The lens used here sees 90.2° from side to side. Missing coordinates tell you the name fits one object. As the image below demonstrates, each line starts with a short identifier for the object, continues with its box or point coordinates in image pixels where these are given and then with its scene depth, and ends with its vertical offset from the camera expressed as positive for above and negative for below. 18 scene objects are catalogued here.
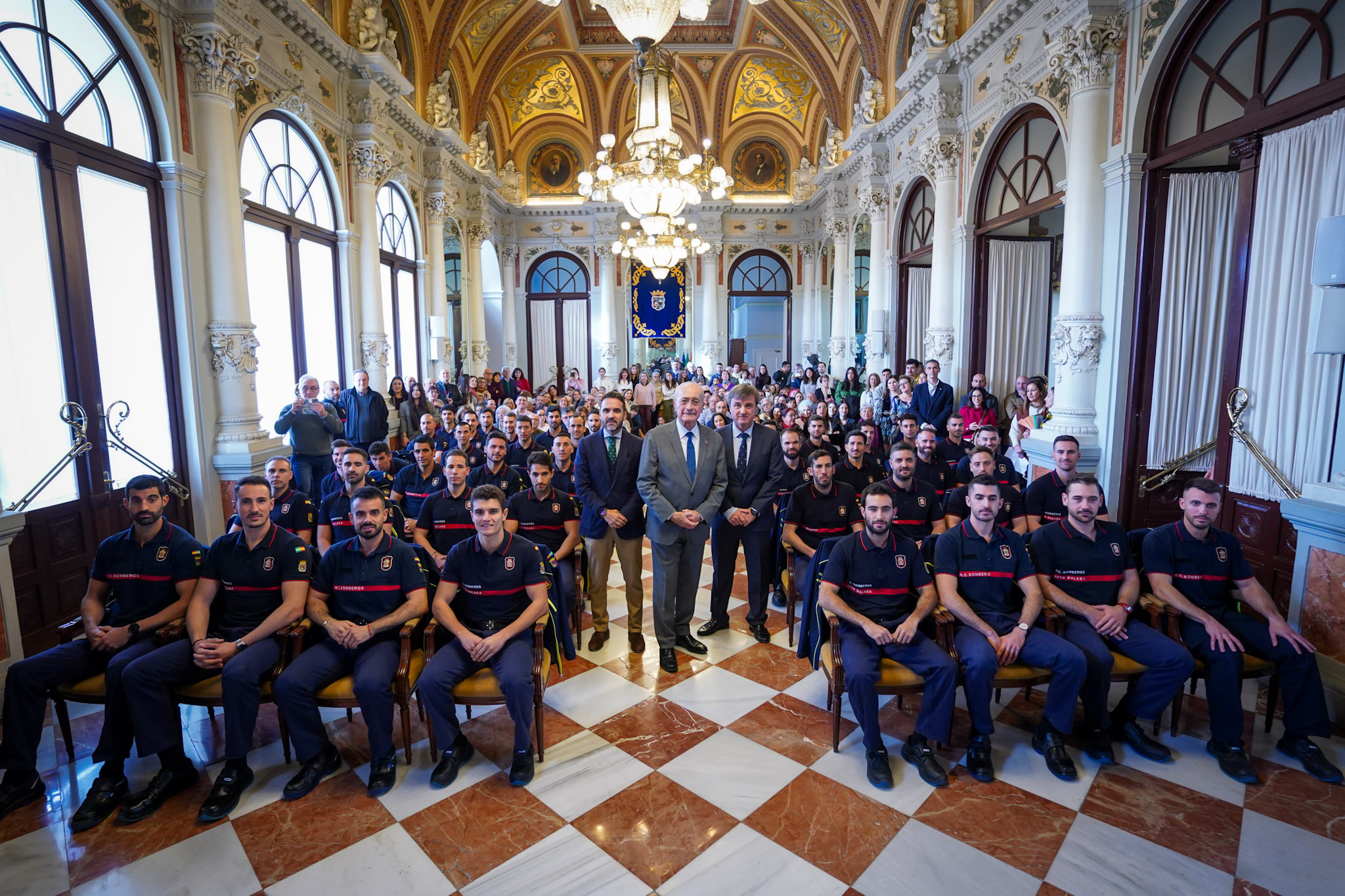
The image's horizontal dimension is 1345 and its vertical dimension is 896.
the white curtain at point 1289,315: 3.84 +0.32
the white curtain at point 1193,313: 5.09 +0.42
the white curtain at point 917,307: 10.48 +0.99
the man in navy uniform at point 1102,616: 2.92 -1.13
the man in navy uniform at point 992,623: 2.87 -1.15
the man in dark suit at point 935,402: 7.79 -0.37
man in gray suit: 3.87 -0.73
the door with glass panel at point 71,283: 4.14 +0.64
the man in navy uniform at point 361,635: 2.78 -1.13
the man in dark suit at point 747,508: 4.11 -0.84
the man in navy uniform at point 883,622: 2.84 -1.15
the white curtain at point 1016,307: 8.18 +0.76
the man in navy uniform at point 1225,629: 2.88 -1.17
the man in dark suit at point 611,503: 4.15 -0.81
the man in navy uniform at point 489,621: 2.85 -1.13
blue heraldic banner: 17.70 +1.70
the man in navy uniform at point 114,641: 2.73 -1.15
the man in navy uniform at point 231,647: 2.71 -1.16
